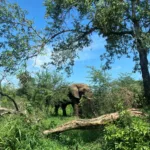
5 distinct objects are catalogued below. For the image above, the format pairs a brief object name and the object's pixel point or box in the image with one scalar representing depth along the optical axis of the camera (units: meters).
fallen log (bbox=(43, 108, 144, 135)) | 6.74
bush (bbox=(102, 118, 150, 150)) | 5.21
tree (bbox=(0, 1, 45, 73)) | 7.25
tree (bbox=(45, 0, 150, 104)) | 7.06
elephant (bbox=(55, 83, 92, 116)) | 13.81
